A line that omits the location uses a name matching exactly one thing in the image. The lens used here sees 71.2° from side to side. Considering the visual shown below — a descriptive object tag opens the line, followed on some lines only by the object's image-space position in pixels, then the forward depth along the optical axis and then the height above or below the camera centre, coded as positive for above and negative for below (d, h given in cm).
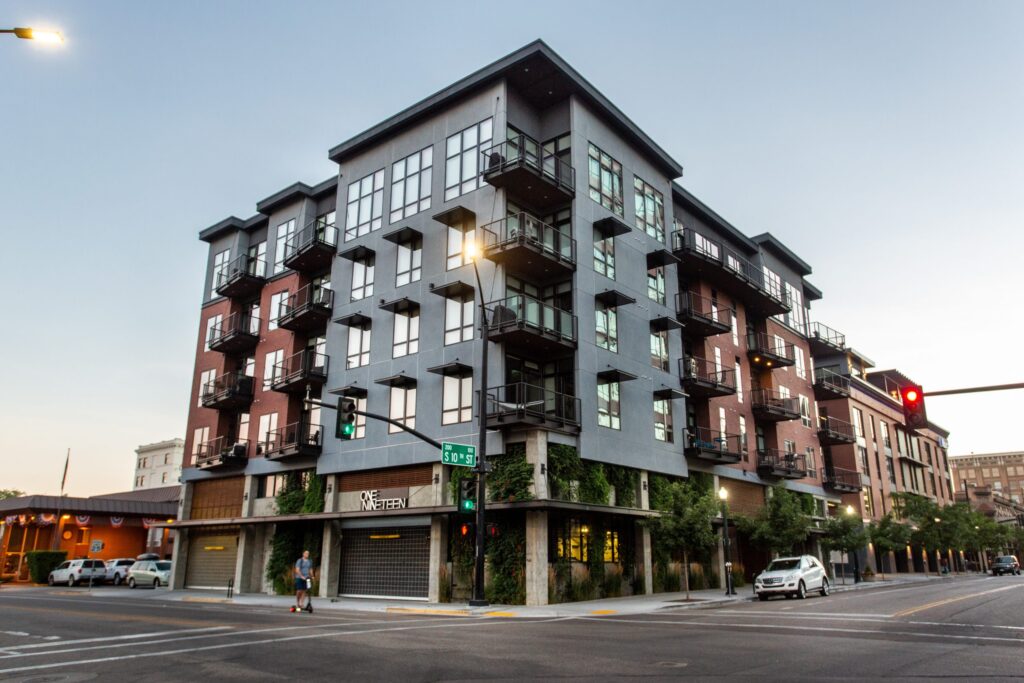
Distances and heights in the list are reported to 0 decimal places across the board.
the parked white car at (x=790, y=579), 2830 -127
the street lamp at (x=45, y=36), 869 +594
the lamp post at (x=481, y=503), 2388 +136
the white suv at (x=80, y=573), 4647 -186
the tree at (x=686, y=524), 3023 +89
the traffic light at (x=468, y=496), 2366 +158
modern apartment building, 2962 +937
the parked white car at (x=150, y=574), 4516 -186
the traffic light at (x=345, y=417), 2084 +360
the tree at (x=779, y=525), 3666 +107
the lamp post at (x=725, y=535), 3050 +48
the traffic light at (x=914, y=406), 1298 +248
